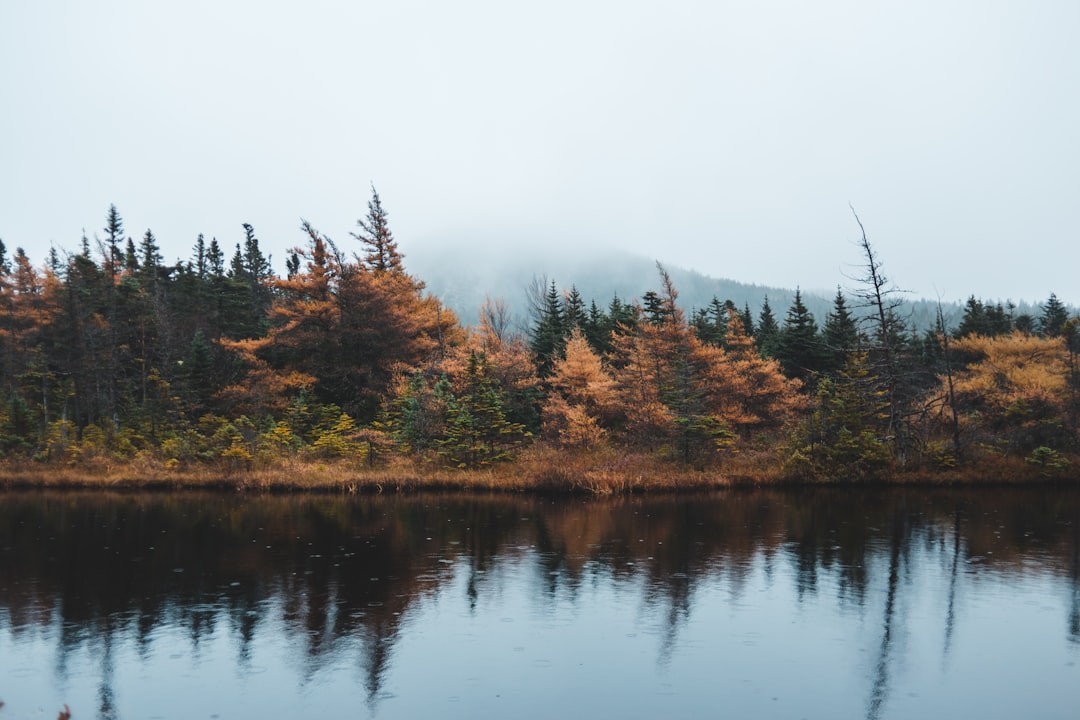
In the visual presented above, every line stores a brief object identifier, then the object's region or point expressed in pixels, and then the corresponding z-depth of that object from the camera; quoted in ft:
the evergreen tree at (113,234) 192.35
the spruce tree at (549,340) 151.43
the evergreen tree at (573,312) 169.78
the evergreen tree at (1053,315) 184.78
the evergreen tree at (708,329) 169.63
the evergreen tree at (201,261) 263.98
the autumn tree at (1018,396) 98.84
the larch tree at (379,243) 169.78
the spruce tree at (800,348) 157.48
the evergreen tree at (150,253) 231.11
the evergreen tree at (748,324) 197.82
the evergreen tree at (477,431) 104.37
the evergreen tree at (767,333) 168.93
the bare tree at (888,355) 99.09
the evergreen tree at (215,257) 234.31
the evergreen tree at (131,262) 223.30
